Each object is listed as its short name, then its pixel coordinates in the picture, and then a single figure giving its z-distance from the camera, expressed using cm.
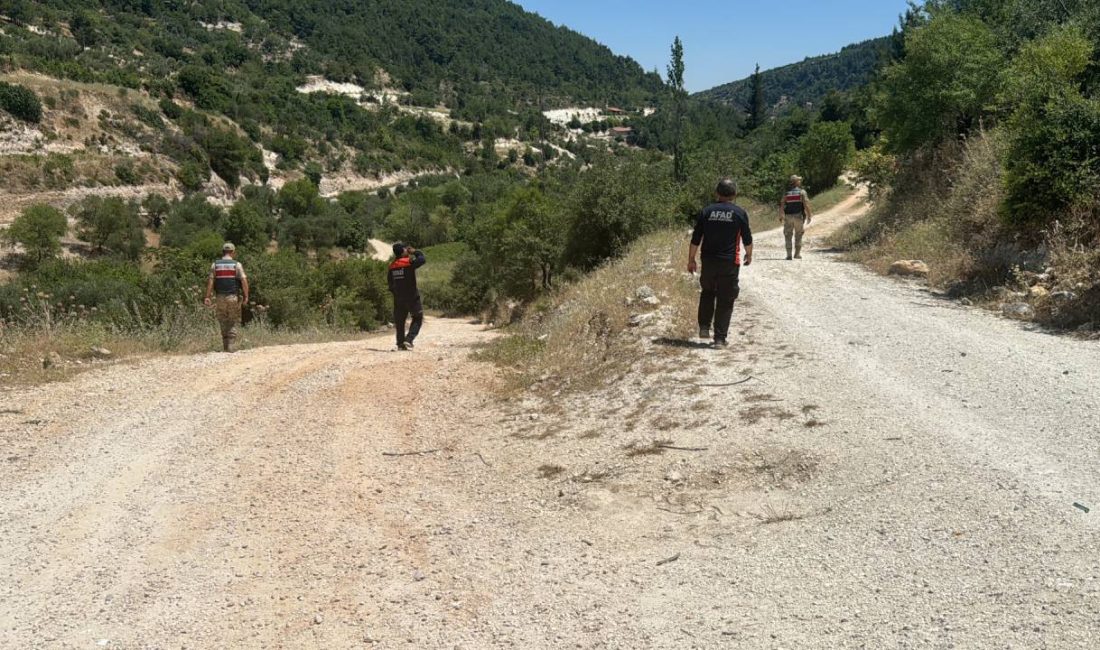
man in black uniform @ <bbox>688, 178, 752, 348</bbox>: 781
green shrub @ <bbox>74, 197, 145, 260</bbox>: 5562
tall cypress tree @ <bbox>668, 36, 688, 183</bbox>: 5489
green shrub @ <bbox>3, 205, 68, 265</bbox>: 4947
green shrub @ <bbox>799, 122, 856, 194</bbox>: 4618
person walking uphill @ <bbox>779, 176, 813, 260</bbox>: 1583
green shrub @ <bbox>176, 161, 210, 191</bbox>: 7762
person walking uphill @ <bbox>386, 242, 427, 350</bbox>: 1130
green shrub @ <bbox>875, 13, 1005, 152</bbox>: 1627
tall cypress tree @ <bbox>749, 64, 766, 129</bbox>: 12250
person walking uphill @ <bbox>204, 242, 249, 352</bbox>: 1141
